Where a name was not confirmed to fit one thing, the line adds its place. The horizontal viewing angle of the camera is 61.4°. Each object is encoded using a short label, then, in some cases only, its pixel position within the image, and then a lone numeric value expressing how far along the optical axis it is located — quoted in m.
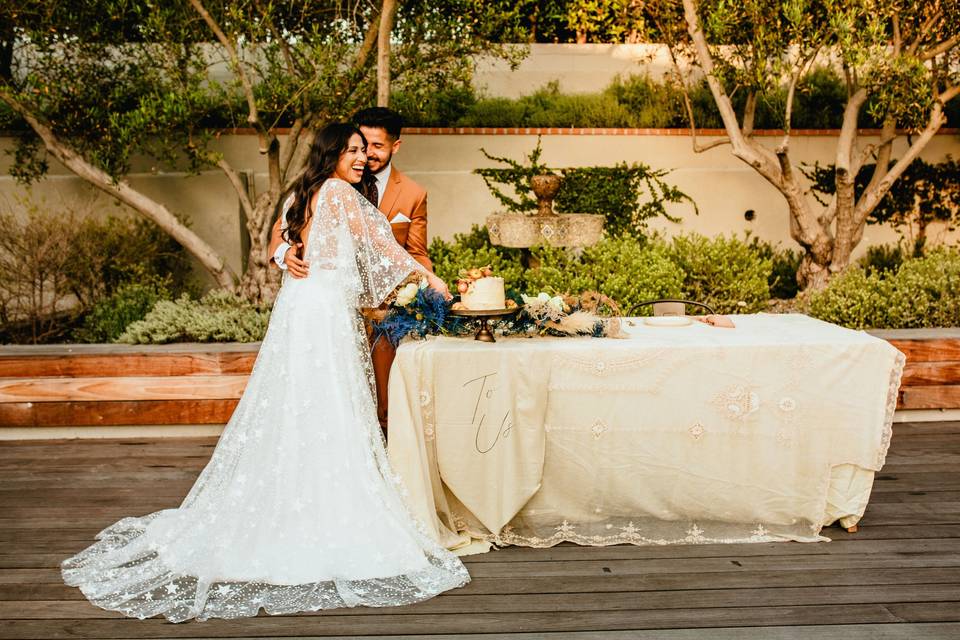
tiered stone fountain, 6.49
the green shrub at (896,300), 5.50
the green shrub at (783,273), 7.96
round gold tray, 3.30
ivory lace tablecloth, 3.33
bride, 2.96
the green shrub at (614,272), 5.93
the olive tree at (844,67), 5.93
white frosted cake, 3.33
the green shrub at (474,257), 6.30
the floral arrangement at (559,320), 3.52
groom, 3.67
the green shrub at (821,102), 8.56
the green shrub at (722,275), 6.29
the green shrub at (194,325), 5.40
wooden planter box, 5.02
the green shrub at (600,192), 7.23
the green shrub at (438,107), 7.06
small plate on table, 3.80
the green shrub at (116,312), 6.15
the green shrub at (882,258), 7.94
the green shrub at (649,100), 8.45
